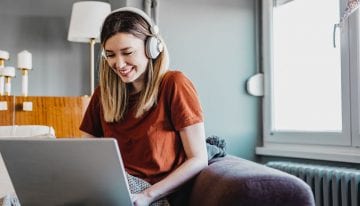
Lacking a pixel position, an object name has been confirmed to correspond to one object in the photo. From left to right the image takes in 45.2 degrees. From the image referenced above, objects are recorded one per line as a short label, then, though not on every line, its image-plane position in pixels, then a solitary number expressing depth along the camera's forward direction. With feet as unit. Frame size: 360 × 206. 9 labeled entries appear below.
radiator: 5.61
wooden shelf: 7.25
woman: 4.06
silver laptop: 2.95
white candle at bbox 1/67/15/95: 7.53
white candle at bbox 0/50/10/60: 7.54
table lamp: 8.01
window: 6.39
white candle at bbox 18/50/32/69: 7.63
